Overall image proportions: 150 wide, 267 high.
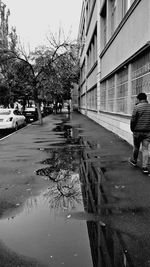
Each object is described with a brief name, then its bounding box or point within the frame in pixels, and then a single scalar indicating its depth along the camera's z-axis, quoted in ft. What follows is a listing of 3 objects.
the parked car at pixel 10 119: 58.03
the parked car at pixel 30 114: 103.22
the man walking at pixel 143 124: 21.08
